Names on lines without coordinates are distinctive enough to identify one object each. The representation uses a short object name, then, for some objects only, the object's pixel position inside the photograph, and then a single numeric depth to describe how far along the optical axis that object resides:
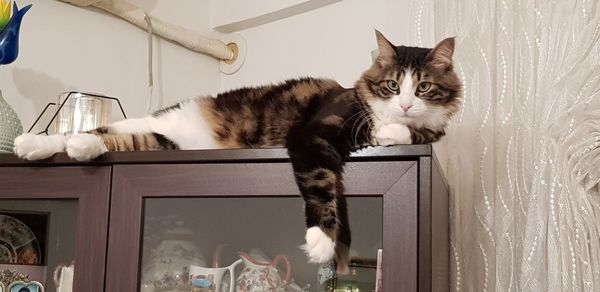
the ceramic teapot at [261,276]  1.01
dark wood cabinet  0.88
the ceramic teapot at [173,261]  1.06
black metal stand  1.38
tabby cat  0.93
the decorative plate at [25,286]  1.17
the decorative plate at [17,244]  1.20
